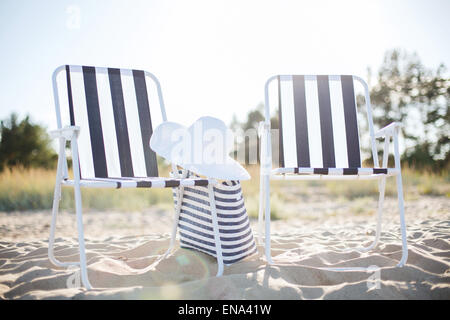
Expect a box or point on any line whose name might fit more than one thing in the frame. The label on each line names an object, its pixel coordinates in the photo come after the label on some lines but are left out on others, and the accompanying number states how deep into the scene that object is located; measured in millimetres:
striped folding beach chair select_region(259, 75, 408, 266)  2219
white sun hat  1836
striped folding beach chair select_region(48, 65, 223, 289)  1975
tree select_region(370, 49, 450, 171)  10914
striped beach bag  1888
